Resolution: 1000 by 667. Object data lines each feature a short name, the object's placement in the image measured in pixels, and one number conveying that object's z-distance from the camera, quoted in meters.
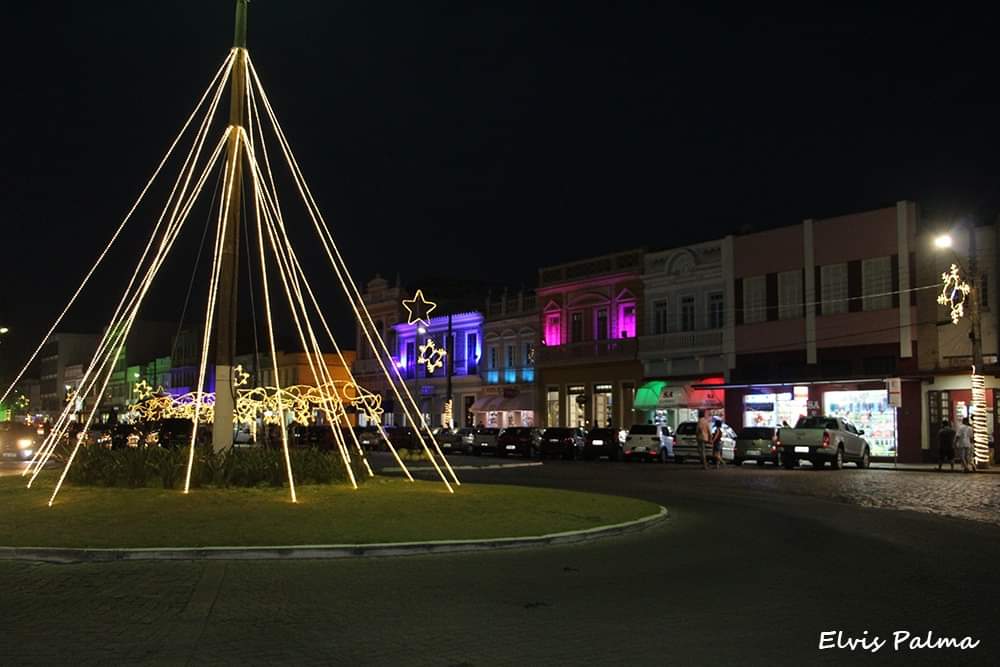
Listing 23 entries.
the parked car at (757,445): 35.19
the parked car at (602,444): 42.06
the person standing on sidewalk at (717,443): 33.44
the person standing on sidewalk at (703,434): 32.97
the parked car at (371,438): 48.16
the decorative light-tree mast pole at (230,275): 20.02
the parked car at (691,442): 37.53
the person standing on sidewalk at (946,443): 31.73
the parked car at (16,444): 36.78
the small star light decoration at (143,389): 42.24
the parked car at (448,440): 50.68
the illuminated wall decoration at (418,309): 46.00
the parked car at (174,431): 27.91
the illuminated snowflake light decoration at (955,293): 31.36
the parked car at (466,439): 49.51
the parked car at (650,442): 39.44
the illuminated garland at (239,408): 36.34
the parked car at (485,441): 48.25
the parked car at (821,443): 32.31
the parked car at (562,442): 43.50
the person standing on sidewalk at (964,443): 29.86
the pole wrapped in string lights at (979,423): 31.41
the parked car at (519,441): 45.12
